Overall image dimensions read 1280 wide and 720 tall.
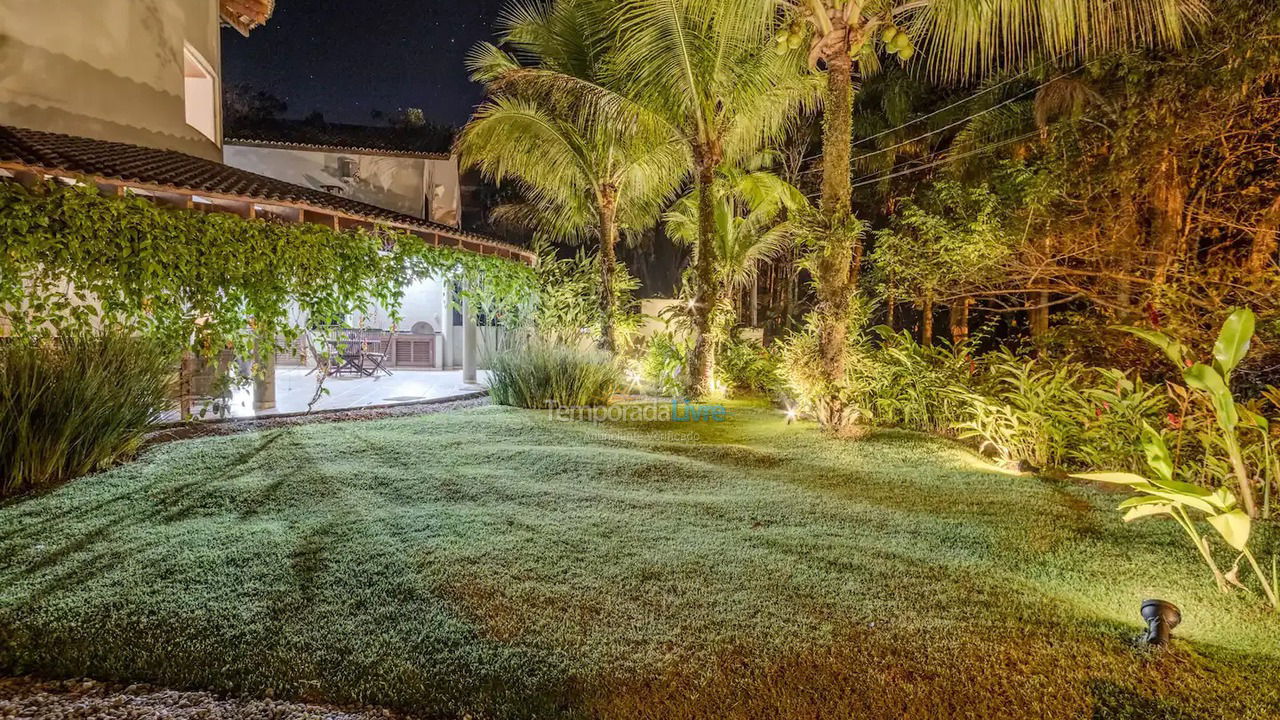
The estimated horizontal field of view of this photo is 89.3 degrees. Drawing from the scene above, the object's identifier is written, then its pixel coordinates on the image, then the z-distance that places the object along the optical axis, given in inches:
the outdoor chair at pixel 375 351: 531.5
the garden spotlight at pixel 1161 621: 112.0
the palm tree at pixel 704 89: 347.9
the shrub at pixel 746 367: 466.9
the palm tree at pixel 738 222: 475.8
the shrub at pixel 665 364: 462.3
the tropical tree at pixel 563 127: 405.4
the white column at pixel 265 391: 350.6
